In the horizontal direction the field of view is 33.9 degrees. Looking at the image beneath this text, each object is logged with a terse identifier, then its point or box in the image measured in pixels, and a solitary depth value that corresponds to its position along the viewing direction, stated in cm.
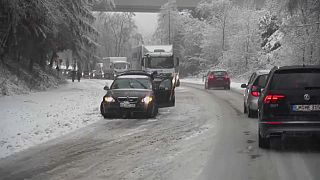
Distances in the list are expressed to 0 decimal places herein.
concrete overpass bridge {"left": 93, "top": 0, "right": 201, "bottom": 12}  7100
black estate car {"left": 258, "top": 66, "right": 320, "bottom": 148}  1016
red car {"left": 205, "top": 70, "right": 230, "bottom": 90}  4141
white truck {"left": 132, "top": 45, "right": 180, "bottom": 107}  3628
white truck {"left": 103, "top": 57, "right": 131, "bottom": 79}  6800
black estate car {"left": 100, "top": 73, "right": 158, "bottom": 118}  1753
